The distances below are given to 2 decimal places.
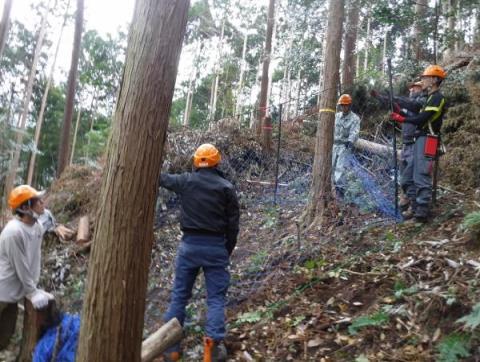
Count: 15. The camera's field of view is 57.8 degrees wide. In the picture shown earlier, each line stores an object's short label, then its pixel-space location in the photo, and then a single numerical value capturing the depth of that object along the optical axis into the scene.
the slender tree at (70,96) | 13.89
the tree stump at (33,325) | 3.93
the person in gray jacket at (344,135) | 7.04
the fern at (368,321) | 3.52
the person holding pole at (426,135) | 5.18
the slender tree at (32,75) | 23.55
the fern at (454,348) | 2.86
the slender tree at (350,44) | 11.69
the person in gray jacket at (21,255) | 3.94
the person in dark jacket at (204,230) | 4.00
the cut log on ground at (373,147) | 7.93
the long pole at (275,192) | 7.71
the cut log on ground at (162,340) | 3.31
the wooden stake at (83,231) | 7.36
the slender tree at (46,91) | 24.36
